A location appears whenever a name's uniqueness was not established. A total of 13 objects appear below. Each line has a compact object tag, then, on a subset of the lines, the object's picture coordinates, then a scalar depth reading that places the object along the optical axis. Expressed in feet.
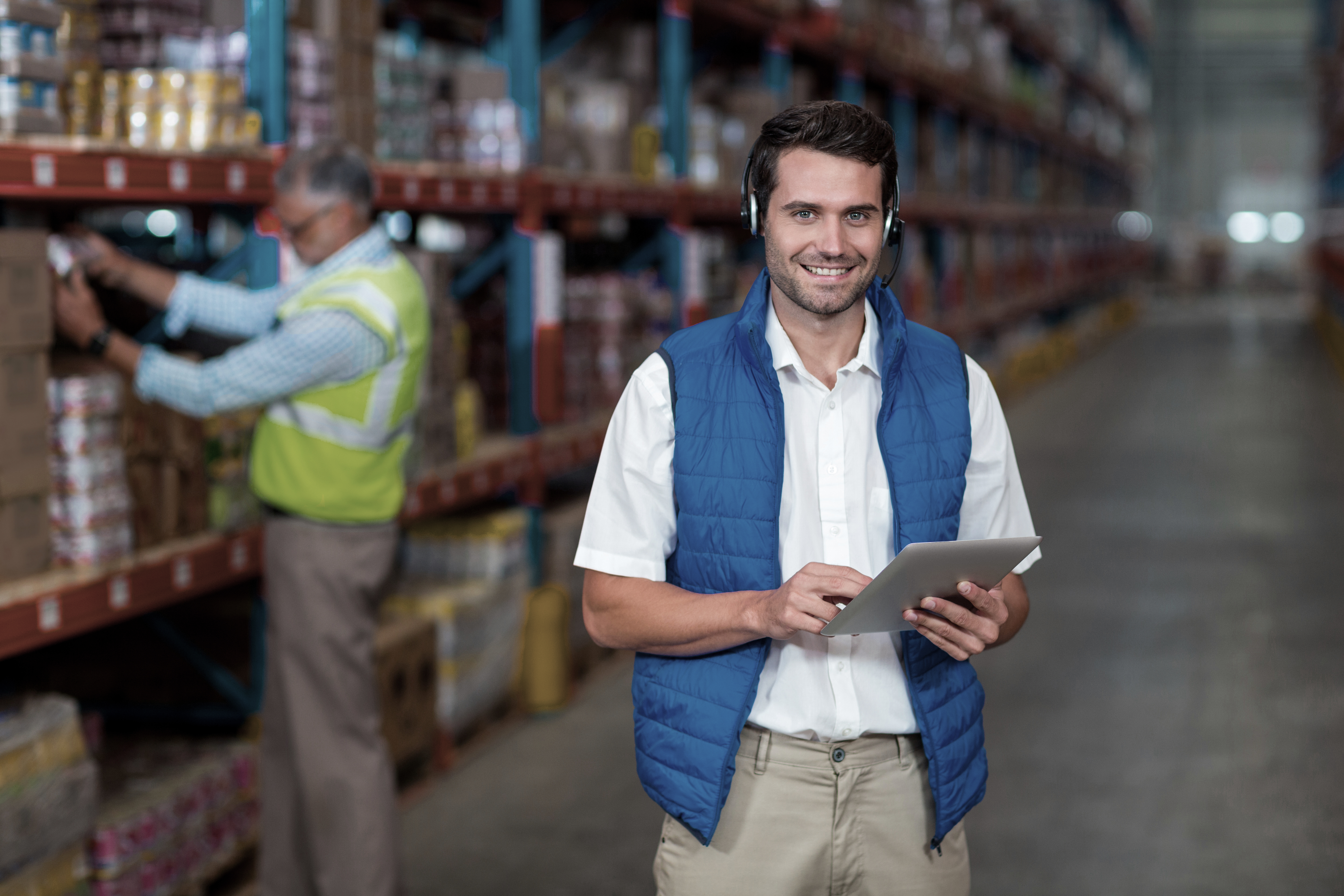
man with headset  6.89
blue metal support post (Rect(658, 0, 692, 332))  22.66
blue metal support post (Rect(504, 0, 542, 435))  18.63
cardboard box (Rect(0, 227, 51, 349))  10.36
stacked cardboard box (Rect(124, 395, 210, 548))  12.05
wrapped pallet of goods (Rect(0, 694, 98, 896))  10.13
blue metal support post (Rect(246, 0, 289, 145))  13.44
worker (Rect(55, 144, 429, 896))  12.25
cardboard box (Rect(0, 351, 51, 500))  10.52
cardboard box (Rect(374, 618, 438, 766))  15.55
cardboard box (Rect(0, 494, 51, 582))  10.71
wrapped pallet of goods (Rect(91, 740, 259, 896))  11.85
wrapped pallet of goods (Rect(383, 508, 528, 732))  17.30
